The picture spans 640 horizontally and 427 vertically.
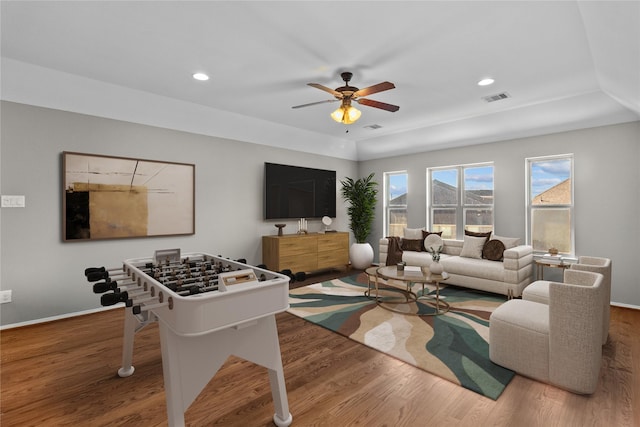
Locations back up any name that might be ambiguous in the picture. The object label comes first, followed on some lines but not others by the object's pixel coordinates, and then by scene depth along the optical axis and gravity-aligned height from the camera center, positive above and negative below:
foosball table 1.46 -0.55
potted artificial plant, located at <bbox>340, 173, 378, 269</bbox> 6.55 +0.02
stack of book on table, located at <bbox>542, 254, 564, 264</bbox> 4.18 -0.67
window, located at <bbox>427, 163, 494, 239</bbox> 5.53 +0.25
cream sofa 4.25 -0.88
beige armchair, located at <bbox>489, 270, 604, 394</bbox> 2.06 -0.93
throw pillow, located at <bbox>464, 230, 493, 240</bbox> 5.05 -0.38
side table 4.07 -0.74
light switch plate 3.25 +0.13
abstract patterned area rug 2.42 -1.26
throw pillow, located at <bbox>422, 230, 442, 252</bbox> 5.68 -0.41
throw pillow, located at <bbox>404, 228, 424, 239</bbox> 5.89 -0.41
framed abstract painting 3.63 +0.20
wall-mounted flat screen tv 5.57 +0.41
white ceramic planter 6.47 -0.93
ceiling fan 3.23 +1.25
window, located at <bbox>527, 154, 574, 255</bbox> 4.62 +0.13
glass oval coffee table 3.71 -0.85
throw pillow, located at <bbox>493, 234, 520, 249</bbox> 4.74 -0.47
